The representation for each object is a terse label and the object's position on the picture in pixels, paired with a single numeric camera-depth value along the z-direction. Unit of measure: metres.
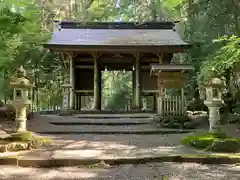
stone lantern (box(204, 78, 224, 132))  7.12
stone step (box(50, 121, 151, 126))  10.84
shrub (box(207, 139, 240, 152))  6.27
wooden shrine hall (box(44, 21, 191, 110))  14.23
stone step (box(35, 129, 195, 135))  9.25
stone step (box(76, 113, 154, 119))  12.29
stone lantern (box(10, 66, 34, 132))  7.27
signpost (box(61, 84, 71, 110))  13.87
